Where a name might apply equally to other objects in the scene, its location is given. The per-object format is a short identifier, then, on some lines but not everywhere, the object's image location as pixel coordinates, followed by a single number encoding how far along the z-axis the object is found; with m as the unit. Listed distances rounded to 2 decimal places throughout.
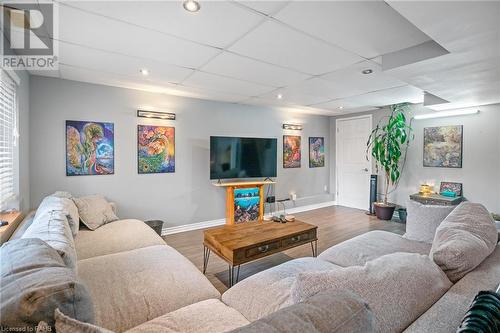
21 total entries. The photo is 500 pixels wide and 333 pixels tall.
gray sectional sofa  0.82
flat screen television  4.39
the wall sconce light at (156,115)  3.85
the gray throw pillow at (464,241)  1.33
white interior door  5.89
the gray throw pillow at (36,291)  0.72
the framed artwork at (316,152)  6.23
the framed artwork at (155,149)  3.90
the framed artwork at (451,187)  4.47
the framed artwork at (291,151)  5.70
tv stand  4.53
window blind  2.21
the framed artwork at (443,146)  4.51
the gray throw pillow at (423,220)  2.42
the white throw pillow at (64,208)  2.19
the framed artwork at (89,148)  3.40
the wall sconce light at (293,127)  5.65
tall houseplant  4.99
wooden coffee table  2.35
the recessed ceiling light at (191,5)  1.62
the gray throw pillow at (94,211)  2.90
